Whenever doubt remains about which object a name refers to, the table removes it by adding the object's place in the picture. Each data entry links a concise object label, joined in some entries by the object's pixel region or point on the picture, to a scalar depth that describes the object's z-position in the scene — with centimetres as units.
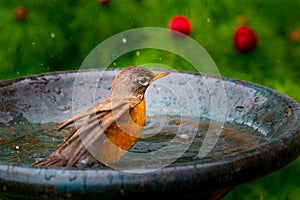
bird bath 286
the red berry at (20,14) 621
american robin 345
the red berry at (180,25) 563
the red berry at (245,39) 558
